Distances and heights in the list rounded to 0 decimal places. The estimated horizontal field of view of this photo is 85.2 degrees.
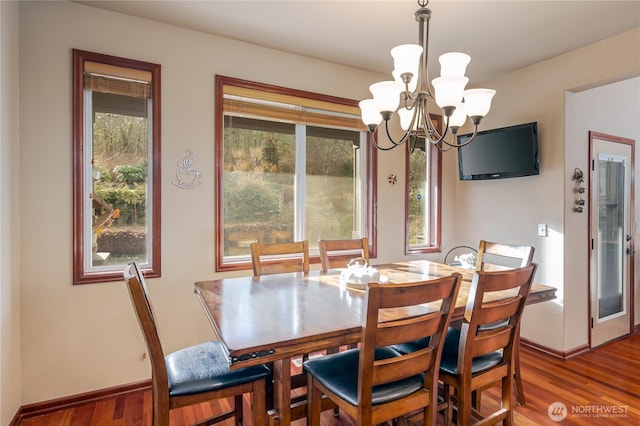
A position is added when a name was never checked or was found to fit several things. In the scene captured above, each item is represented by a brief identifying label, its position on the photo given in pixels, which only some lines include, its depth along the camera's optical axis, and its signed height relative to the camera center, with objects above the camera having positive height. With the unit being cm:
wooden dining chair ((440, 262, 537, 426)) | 156 -64
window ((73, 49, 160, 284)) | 232 +32
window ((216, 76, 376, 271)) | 288 +39
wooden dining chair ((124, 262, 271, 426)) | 142 -75
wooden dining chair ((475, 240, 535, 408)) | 234 -30
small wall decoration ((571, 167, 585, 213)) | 310 +22
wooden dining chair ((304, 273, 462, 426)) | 131 -63
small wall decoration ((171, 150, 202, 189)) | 262 +29
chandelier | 176 +63
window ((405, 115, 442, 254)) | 387 +19
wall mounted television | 318 +58
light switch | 318 -15
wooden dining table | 129 -46
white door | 328 -24
